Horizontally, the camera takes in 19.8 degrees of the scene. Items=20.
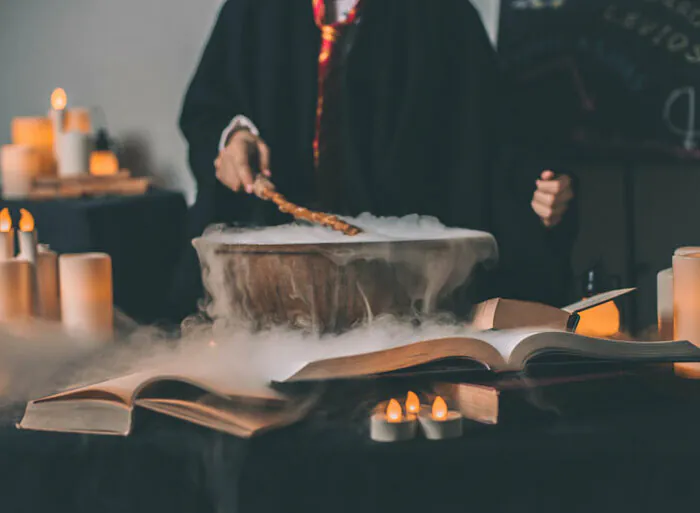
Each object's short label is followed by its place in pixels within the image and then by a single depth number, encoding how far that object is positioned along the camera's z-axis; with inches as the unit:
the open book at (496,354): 83.5
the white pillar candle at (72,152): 183.5
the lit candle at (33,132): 190.2
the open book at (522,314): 91.8
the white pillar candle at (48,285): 95.5
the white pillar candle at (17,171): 178.6
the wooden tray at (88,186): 180.1
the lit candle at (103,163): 191.8
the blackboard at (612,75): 170.8
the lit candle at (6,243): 95.4
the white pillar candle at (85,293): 94.6
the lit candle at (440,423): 81.3
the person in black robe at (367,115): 126.2
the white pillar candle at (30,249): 94.5
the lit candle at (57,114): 185.2
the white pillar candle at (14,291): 93.7
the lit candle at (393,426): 81.2
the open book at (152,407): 82.2
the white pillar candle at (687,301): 88.2
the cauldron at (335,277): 87.9
